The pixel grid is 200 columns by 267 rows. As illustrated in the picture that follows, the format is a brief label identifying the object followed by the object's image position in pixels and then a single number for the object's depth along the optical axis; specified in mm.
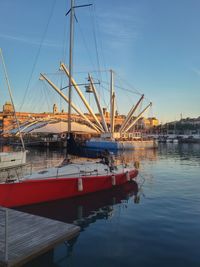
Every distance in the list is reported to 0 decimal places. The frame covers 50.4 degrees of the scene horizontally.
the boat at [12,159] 21139
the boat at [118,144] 57189
